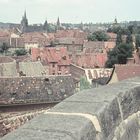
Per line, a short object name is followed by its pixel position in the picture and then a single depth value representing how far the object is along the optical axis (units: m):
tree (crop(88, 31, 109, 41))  111.97
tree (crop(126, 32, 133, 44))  69.44
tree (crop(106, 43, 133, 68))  61.09
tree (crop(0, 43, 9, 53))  103.01
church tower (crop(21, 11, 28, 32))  178.88
